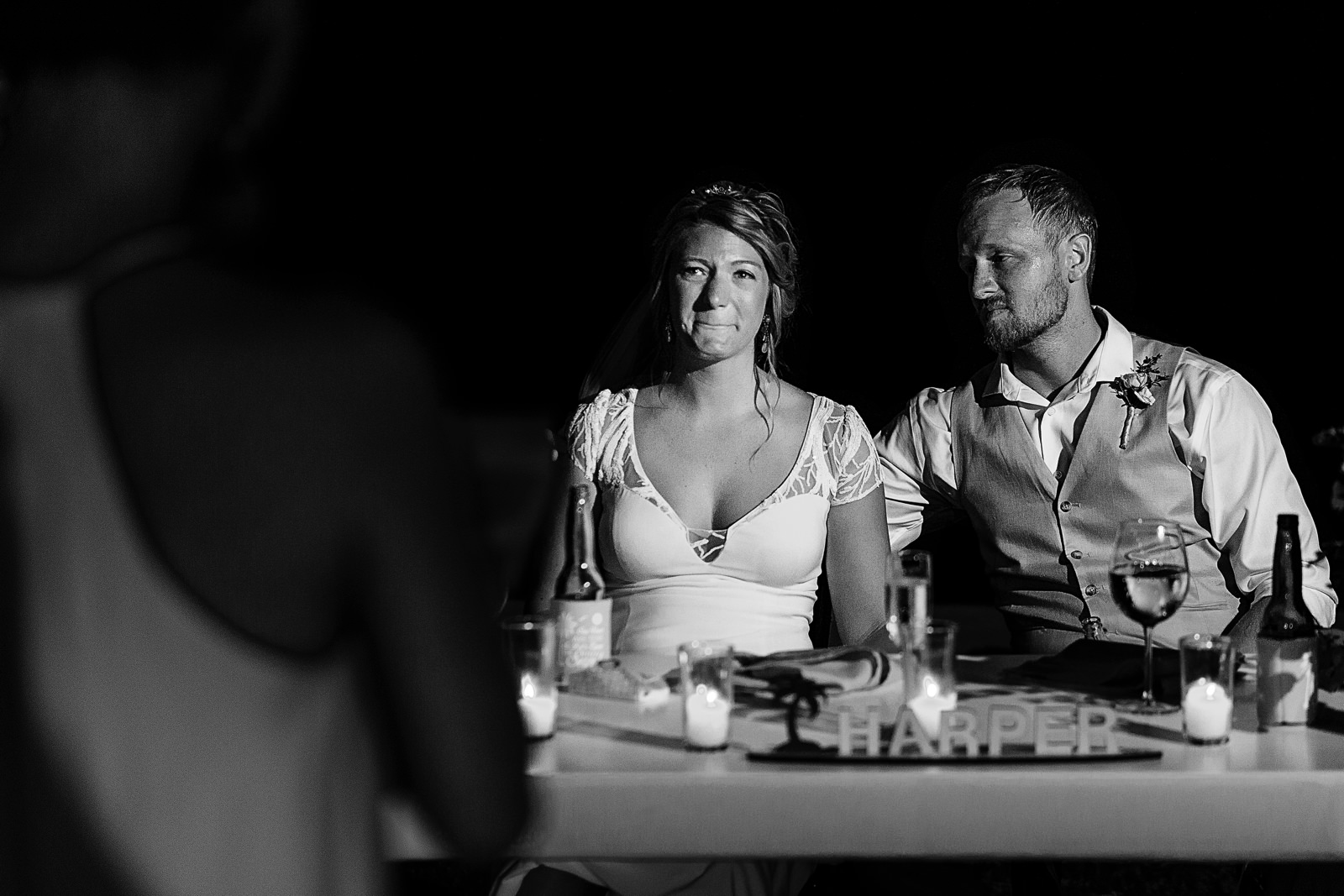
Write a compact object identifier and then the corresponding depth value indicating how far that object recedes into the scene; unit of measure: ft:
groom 9.09
